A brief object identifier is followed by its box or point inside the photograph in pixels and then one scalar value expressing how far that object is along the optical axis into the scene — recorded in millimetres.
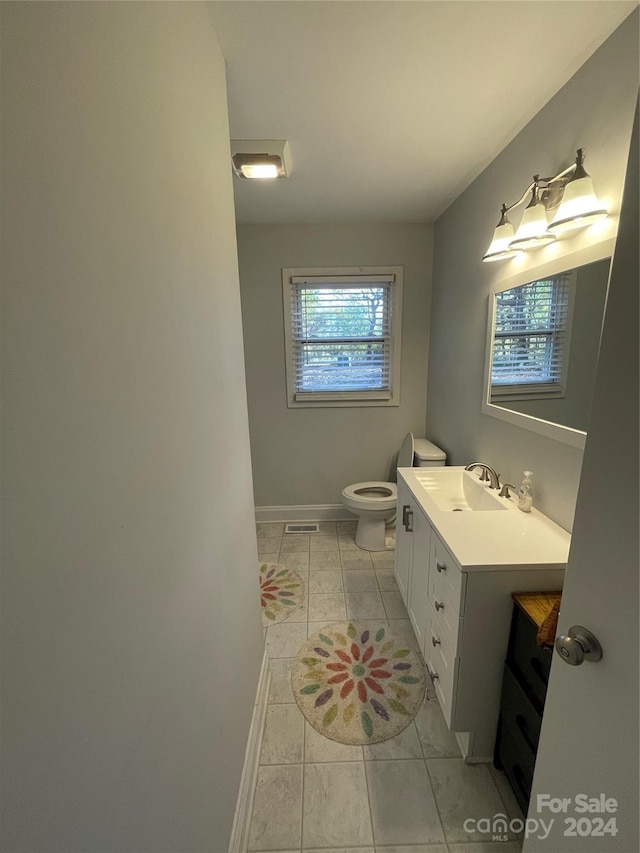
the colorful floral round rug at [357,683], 1452
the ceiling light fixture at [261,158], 1623
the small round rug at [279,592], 2080
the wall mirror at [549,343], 1200
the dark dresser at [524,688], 1046
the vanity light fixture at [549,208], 1108
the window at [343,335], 2758
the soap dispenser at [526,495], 1483
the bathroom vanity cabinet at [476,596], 1155
